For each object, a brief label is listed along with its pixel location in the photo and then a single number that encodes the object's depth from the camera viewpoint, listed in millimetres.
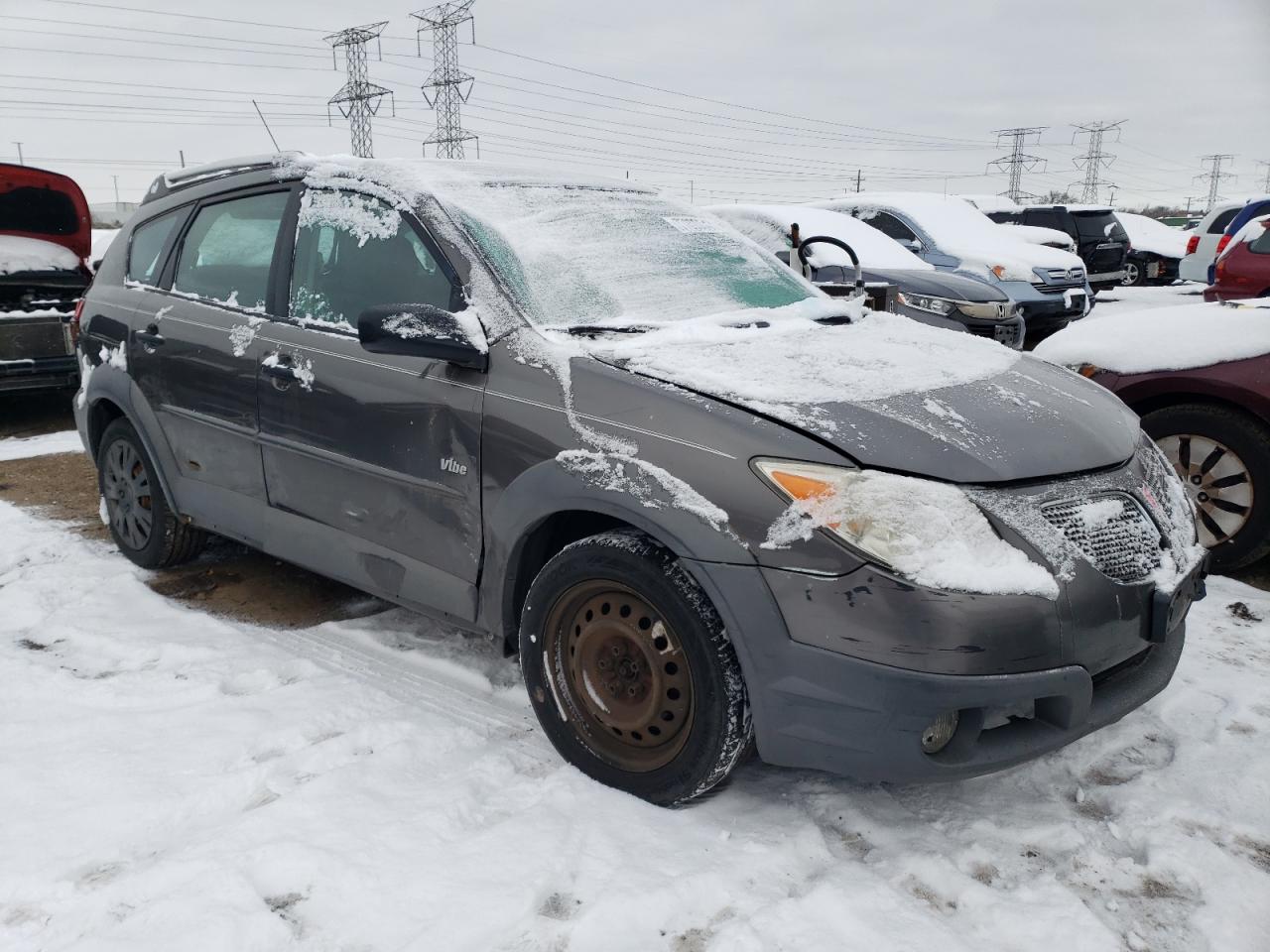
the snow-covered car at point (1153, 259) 19230
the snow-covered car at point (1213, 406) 4082
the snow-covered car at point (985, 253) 10141
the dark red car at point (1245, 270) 7863
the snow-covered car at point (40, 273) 7016
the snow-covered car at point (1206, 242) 13195
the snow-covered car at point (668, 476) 2180
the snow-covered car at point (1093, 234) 16641
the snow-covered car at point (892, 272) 8352
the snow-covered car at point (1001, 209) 17719
